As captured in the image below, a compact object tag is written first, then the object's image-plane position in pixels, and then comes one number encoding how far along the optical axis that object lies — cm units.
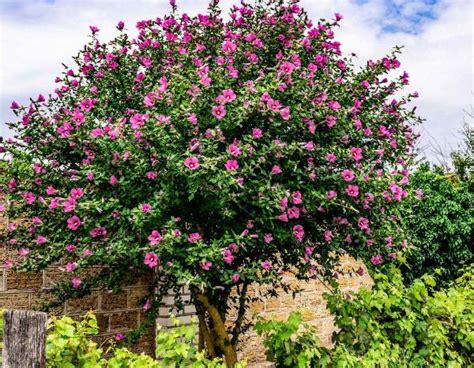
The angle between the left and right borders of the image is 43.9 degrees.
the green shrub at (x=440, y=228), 930
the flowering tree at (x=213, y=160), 354
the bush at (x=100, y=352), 269
